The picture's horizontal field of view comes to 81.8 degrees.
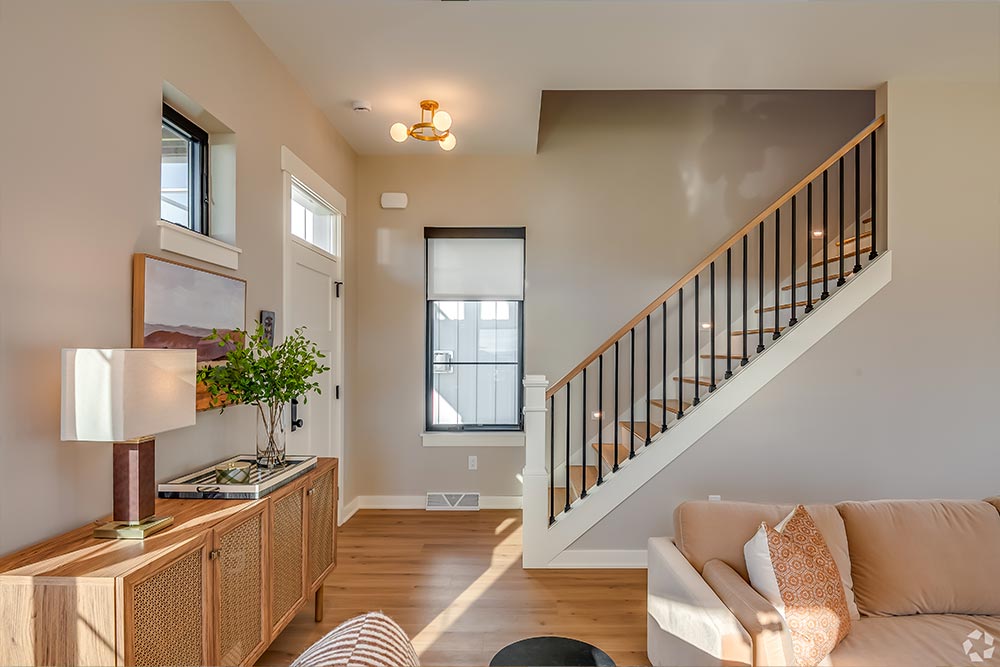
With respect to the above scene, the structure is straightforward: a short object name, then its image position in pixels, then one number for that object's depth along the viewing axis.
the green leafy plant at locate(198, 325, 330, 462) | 2.28
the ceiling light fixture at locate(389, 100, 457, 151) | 3.31
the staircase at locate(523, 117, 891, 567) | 3.46
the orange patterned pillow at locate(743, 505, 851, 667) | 1.79
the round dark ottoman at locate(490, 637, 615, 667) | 1.75
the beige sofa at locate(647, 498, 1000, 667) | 1.81
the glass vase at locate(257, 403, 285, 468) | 2.45
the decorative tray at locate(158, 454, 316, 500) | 2.08
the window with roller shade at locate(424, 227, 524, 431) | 4.81
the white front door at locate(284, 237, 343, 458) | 3.53
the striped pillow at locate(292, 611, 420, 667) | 1.12
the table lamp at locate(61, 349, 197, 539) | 1.54
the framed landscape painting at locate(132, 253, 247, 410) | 2.02
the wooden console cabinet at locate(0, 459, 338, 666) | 1.37
